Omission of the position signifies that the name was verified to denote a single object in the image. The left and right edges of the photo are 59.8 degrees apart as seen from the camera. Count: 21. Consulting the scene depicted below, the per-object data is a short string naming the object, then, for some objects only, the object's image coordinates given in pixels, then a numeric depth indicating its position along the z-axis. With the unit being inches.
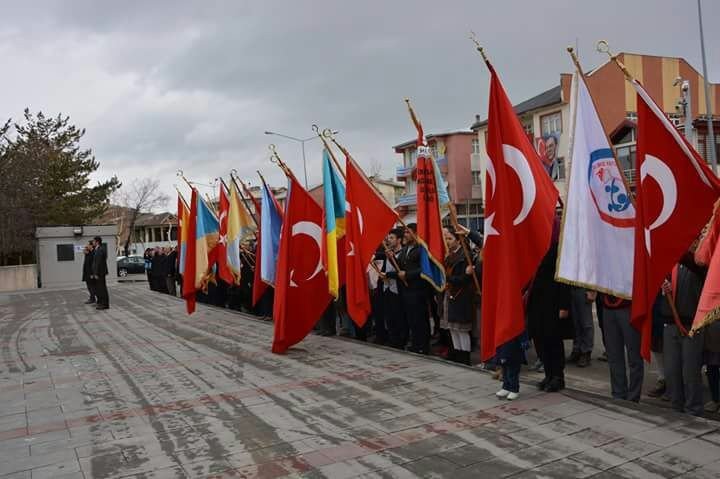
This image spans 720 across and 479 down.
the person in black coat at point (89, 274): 665.4
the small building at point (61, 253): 1106.1
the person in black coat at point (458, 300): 295.3
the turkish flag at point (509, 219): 215.2
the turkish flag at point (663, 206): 188.9
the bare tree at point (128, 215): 2423.6
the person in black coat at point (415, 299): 329.4
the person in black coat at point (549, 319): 229.9
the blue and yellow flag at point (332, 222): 333.4
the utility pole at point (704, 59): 877.1
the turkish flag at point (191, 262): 457.1
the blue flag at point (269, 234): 401.4
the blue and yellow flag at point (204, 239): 500.4
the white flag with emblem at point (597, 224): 214.5
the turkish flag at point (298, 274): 338.3
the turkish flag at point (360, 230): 317.7
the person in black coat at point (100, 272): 609.6
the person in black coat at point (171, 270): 787.4
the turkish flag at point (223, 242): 498.9
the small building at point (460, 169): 2169.0
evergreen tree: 1146.0
